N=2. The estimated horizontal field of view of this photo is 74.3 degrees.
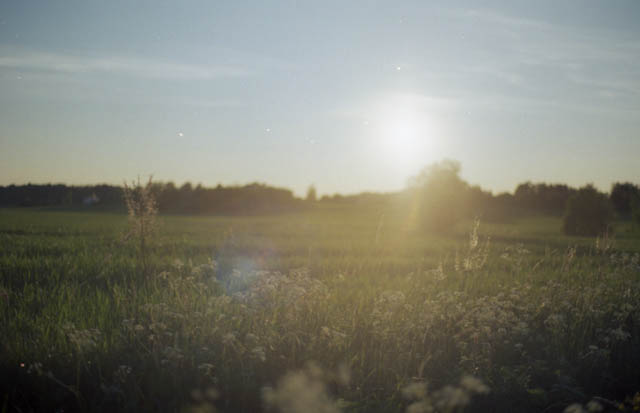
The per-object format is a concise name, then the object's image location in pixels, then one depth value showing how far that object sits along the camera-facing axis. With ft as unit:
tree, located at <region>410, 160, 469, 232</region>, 94.68
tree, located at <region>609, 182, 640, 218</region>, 151.29
